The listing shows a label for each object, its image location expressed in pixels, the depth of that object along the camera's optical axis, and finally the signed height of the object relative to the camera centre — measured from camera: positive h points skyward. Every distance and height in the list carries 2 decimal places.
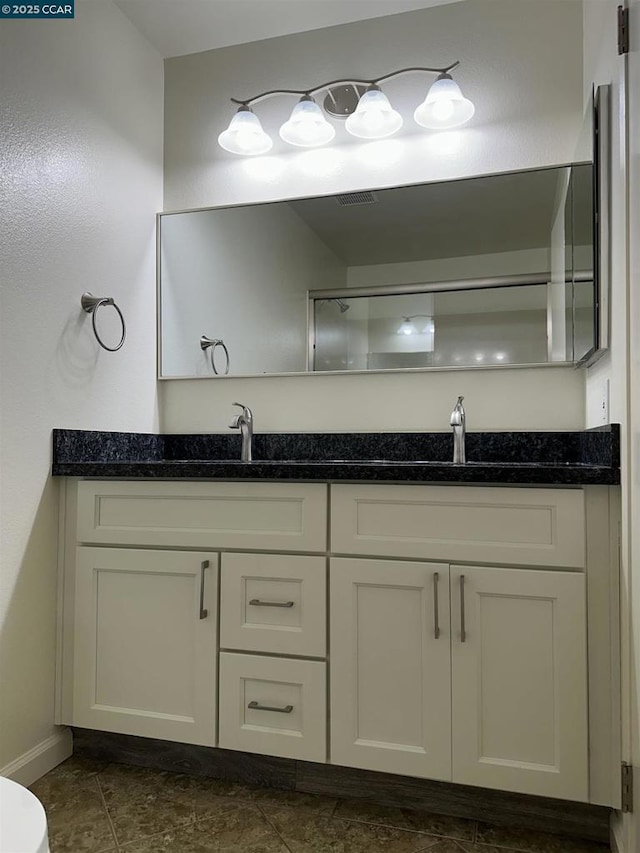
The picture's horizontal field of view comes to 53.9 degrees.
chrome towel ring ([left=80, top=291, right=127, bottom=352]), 2.04 +0.43
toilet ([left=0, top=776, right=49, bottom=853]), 0.67 -0.43
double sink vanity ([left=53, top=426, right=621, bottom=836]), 1.47 -0.46
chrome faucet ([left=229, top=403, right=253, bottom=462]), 2.25 +0.02
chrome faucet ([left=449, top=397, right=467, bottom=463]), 2.01 +0.01
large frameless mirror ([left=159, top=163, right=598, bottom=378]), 2.10 +0.56
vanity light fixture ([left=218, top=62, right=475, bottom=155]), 2.14 +1.13
